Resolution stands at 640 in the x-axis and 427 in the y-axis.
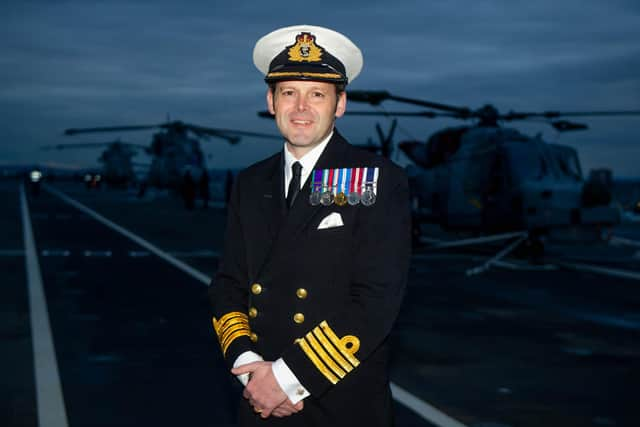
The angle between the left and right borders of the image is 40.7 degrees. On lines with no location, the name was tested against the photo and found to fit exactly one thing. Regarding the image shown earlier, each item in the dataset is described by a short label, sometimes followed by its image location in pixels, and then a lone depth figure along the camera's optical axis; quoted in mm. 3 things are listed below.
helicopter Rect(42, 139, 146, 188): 106688
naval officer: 2771
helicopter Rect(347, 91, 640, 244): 16641
